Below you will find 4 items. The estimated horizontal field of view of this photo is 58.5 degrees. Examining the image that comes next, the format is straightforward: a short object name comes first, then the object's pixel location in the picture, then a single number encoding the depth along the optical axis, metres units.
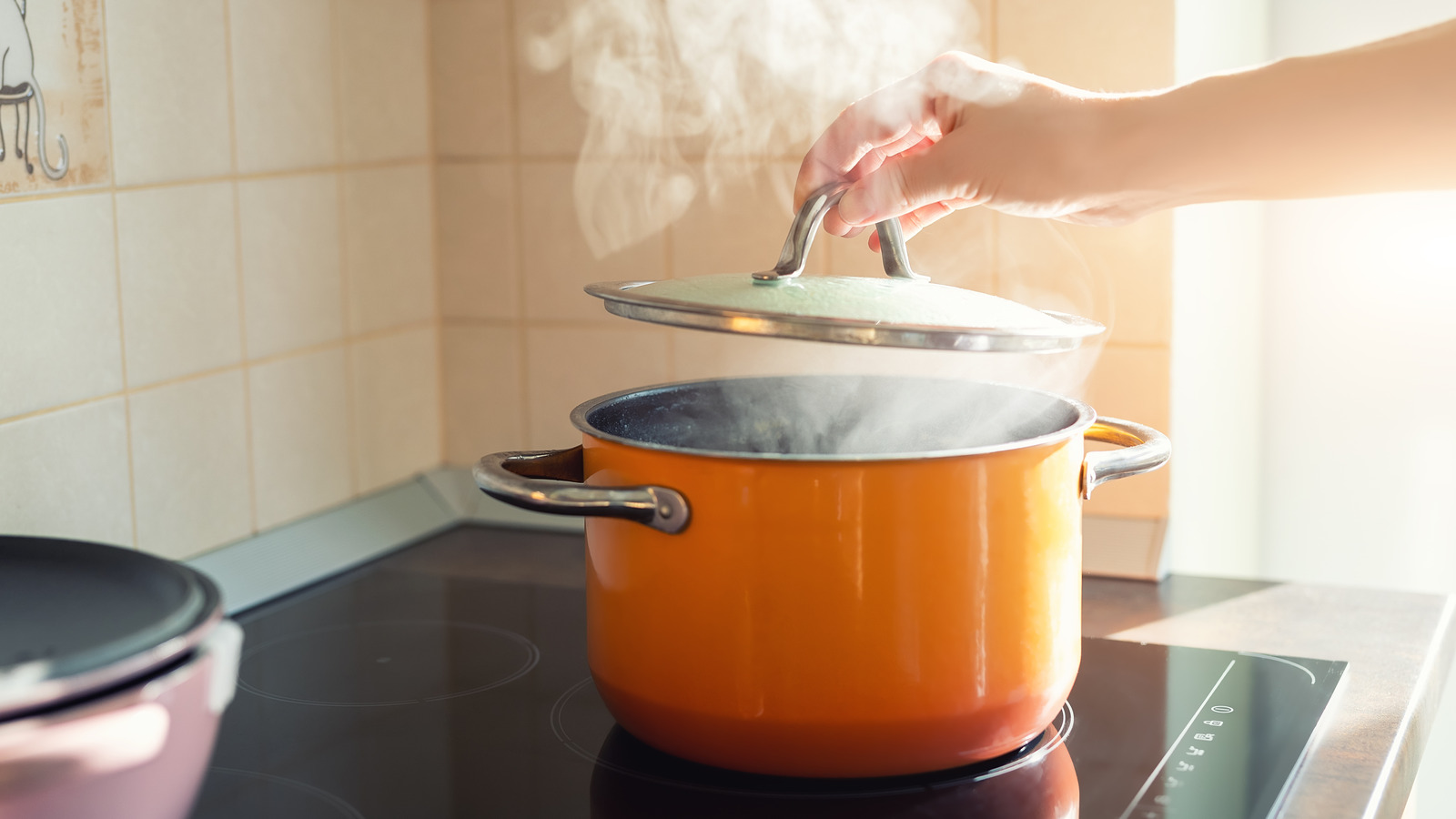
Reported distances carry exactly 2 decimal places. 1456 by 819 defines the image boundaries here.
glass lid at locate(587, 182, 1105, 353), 0.62
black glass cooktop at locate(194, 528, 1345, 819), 0.67
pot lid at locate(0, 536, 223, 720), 0.46
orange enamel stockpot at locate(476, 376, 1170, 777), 0.62
